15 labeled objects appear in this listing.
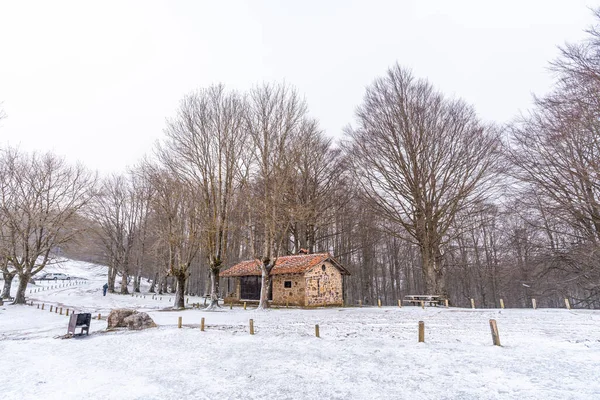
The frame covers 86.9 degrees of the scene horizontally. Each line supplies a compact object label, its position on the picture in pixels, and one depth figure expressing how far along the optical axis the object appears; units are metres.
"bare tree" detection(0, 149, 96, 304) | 28.83
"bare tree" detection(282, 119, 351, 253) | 31.44
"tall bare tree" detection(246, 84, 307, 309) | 23.17
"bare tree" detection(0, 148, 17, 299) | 28.36
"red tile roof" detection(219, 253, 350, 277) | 26.17
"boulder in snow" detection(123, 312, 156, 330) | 15.09
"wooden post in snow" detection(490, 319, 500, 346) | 9.45
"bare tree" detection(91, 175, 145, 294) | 42.34
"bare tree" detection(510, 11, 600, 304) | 11.48
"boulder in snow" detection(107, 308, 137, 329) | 15.45
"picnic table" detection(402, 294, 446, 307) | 22.41
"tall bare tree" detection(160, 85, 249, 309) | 24.56
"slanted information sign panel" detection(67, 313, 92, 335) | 13.58
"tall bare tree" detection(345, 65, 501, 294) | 21.77
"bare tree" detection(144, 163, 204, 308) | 25.72
